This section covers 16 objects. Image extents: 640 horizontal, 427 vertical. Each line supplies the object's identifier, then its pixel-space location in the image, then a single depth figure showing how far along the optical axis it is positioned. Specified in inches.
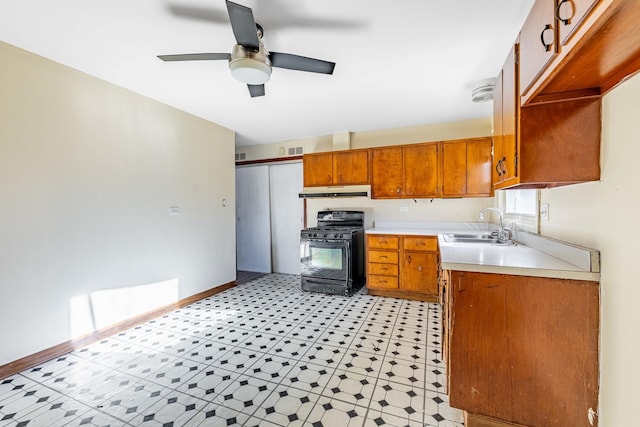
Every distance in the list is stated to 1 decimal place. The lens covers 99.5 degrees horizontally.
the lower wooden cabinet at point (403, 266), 134.9
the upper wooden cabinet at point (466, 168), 134.9
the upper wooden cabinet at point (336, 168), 158.4
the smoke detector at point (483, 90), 101.8
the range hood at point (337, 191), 155.6
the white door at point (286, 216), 193.8
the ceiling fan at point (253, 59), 65.5
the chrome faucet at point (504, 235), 93.5
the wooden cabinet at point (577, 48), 29.1
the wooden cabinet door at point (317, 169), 166.1
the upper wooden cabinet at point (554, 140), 50.9
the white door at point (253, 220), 203.0
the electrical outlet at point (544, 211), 72.0
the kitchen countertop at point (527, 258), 51.3
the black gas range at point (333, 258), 148.4
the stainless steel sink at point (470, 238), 102.4
